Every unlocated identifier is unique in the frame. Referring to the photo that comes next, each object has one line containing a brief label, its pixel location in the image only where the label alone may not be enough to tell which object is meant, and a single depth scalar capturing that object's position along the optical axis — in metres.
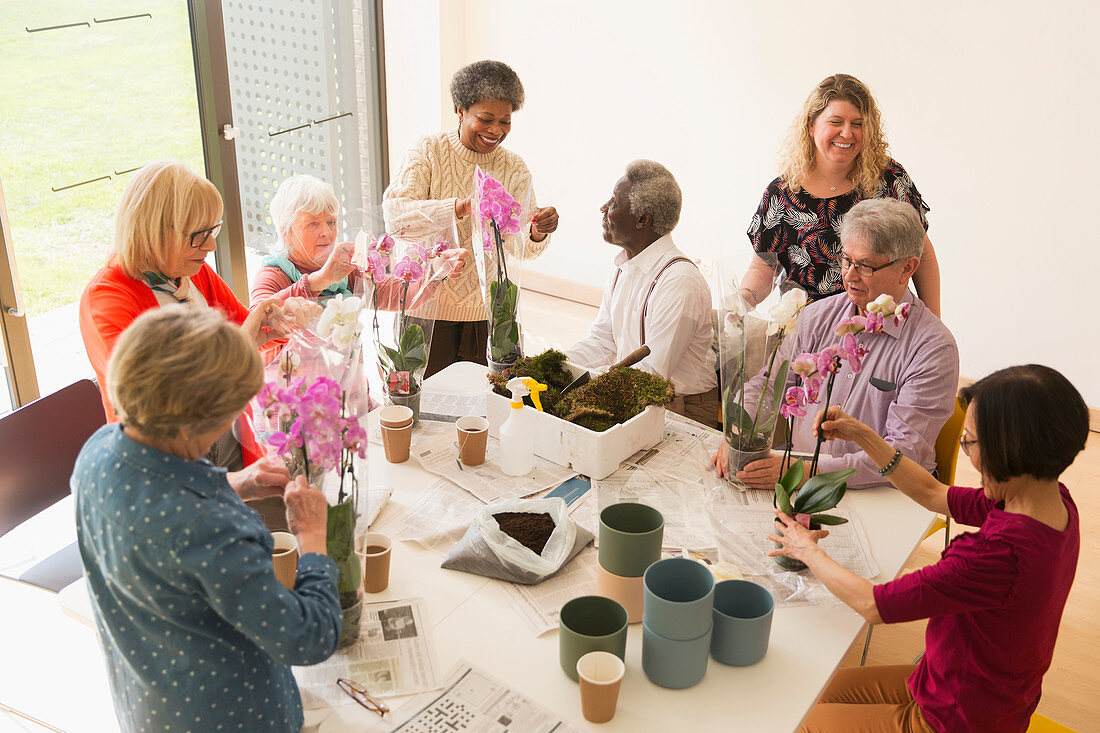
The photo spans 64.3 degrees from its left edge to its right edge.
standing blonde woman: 3.00
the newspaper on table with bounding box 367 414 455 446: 2.47
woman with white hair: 2.74
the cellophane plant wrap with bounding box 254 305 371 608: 1.54
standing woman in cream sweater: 3.06
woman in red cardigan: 2.14
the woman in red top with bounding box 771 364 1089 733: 1.59
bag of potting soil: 1.88
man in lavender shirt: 2.34
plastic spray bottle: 2.27
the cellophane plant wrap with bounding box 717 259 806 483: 2.17
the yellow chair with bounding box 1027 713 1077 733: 1.92
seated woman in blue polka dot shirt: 1.21
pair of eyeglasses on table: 1.54
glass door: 3.40
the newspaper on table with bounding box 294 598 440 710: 1.59
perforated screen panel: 4.73
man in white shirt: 2.79
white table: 1.57
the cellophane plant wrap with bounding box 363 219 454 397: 2.52
